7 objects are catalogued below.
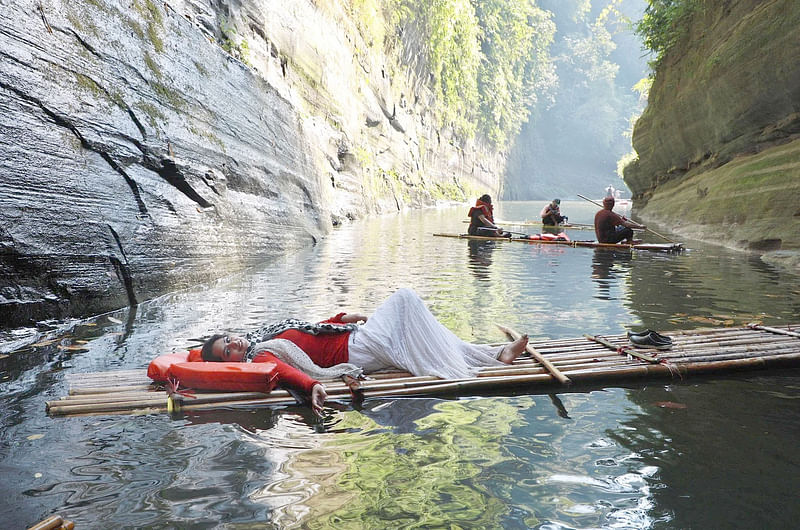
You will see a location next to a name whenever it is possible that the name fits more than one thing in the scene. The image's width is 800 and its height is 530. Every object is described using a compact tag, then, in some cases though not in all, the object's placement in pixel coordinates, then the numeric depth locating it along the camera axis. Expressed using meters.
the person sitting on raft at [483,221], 15.34
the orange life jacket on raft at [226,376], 3.47
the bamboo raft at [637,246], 11.41
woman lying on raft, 3.81
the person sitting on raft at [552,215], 18.48
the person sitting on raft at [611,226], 12.58
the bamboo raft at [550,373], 3.40
